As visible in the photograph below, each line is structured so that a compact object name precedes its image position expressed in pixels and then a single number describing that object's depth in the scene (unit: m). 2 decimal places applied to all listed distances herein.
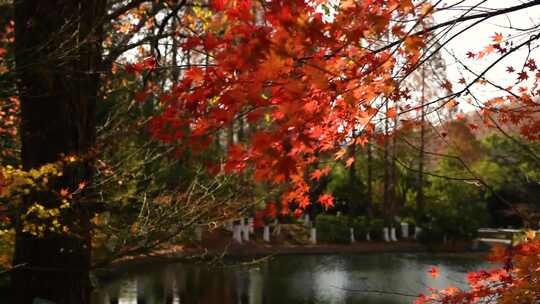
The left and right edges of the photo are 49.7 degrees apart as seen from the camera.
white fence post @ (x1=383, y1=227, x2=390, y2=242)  24.28
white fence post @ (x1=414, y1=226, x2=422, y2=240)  24.45
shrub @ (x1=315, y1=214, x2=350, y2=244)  23.03
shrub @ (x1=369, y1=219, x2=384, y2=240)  24.55
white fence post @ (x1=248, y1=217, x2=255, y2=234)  21.64
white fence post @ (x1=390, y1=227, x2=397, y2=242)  24.30
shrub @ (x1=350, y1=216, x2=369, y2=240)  24.25
